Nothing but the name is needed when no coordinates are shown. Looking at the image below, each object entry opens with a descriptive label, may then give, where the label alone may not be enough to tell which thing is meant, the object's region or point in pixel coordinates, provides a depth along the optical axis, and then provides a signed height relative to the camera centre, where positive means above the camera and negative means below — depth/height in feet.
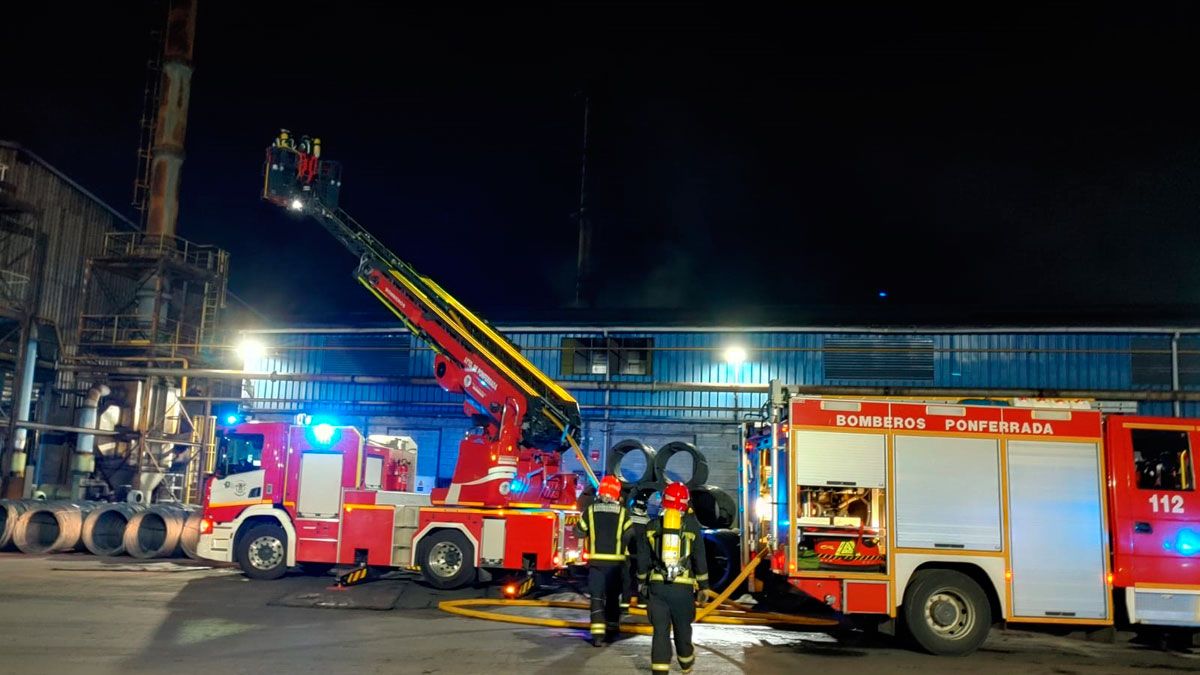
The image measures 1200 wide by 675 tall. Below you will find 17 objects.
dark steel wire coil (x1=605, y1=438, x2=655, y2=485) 53.83 +0.51
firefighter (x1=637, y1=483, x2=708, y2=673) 24.63 -3.33
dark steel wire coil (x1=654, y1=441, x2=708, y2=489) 53.26 +0.67
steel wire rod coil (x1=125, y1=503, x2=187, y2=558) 56.49 -5.54
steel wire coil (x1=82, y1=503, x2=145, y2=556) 58.29 -5.58
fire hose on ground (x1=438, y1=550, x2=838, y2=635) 34.81 -6.61
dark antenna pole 104.68 +29.56
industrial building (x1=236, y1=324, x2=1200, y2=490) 69.92 +8.60
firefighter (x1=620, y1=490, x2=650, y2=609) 27.61 -2.17
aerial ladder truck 44.11 -1.51
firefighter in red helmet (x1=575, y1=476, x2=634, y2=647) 30.91 -3.21
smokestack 89.71 +35.35
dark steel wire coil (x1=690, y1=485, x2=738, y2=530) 49.80 -2.31
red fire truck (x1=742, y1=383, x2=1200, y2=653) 31.19 -1.51
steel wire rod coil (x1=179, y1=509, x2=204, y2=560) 56.24 -5.75
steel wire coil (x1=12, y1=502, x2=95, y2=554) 58.18 -5.71
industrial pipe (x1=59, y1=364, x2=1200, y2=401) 67.00 +6.88
